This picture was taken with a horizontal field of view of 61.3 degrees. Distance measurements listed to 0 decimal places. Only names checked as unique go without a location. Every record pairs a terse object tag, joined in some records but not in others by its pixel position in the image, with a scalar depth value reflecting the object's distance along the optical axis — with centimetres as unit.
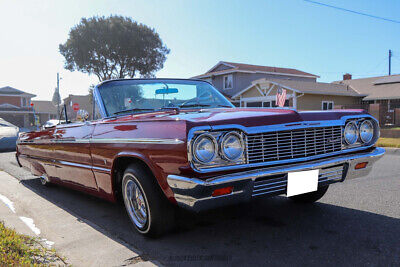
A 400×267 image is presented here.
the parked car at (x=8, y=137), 1209
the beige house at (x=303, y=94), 2362
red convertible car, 235
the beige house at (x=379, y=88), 2539
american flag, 1441
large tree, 3403
